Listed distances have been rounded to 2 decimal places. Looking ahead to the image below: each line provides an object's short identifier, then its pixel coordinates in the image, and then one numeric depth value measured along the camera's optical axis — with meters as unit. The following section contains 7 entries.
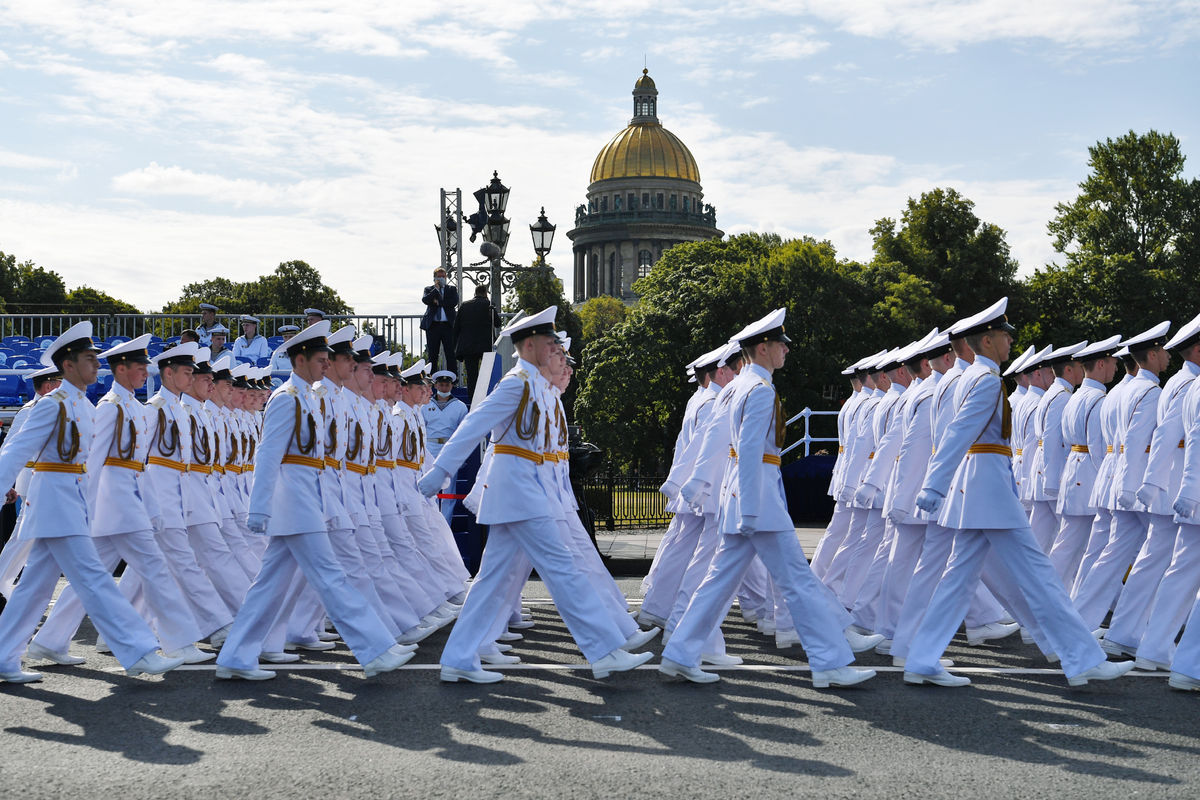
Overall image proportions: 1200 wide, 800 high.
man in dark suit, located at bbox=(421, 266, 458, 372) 18.72
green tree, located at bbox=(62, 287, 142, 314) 71.12
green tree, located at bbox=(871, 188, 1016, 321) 48.88
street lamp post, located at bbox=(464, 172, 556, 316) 17.59
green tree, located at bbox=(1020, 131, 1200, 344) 46.03
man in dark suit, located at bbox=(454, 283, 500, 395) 16.78
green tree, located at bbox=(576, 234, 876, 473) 45.16
